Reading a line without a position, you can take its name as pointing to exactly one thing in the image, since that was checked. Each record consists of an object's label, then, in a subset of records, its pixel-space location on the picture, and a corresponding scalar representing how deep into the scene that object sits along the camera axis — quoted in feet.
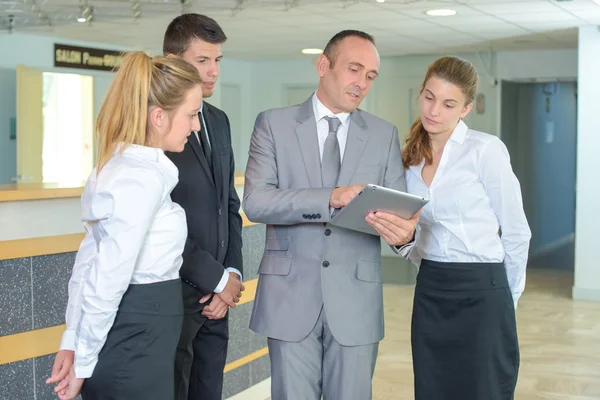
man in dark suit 9.47
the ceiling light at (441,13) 26.48
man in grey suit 9.18
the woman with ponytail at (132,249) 7.07
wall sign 34.60
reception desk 10.83
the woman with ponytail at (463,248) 10.27
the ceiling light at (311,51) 39.07
